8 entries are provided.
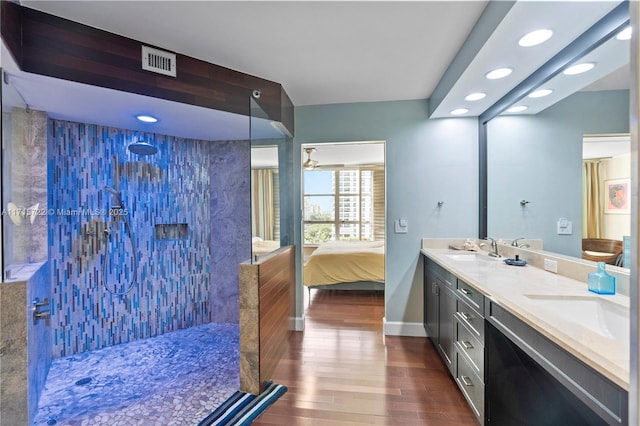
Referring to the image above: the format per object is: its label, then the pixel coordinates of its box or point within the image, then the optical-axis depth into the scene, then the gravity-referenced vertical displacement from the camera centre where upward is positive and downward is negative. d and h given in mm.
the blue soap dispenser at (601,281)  1453 -364
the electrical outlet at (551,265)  1956 -380
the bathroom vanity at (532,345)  933 -566
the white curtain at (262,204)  2398 +77
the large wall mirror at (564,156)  1482 +382
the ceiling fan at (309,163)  4885 +882
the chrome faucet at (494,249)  2605 -348
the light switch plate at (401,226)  3146 -156
